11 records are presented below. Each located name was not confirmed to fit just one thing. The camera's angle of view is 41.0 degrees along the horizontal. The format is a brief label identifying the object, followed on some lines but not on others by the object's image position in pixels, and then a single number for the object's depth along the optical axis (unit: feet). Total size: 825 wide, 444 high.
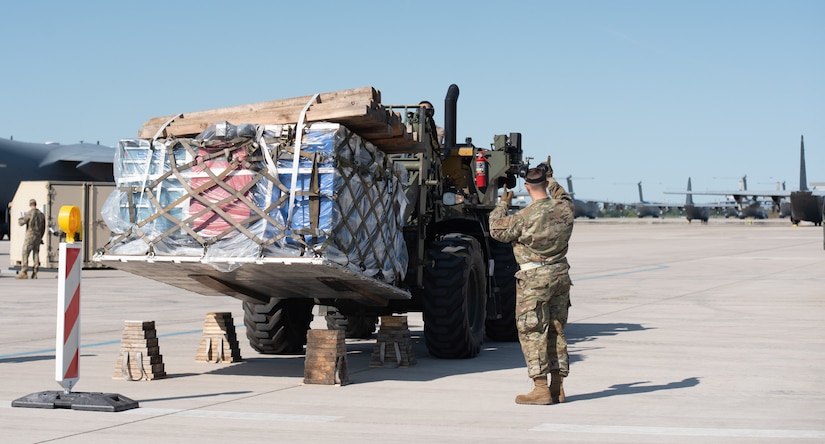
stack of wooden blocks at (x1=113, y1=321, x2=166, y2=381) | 34.04
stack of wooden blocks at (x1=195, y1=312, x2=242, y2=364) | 38.46
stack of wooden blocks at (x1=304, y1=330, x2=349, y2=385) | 32.83
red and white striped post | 28.40
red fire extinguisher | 46.42
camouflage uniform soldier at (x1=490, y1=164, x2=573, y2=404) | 29.86
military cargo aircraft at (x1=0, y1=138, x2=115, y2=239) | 141.38
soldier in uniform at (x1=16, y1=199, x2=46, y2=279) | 84.84
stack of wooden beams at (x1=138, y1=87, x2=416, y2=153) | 31.50
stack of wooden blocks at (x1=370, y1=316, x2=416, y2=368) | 37.40
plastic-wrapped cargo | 31.17
